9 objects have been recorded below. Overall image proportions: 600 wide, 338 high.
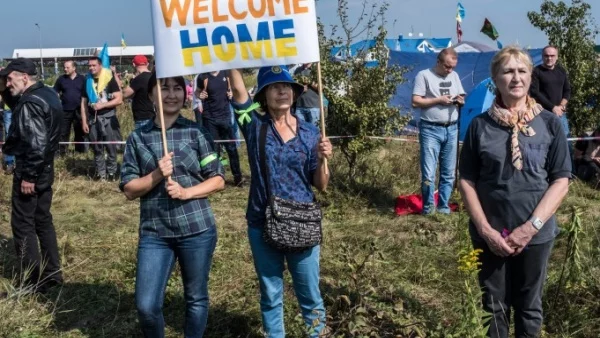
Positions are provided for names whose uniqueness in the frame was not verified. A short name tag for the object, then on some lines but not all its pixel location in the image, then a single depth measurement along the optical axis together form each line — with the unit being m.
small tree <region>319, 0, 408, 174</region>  7.58
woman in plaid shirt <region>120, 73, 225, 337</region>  3.48
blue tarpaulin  13.95
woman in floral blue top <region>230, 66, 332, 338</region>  3.49
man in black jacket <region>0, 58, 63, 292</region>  4.87
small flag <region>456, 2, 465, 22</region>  15.14
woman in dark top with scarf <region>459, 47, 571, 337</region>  3.12
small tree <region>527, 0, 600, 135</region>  9.49
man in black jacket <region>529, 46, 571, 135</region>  8.45
